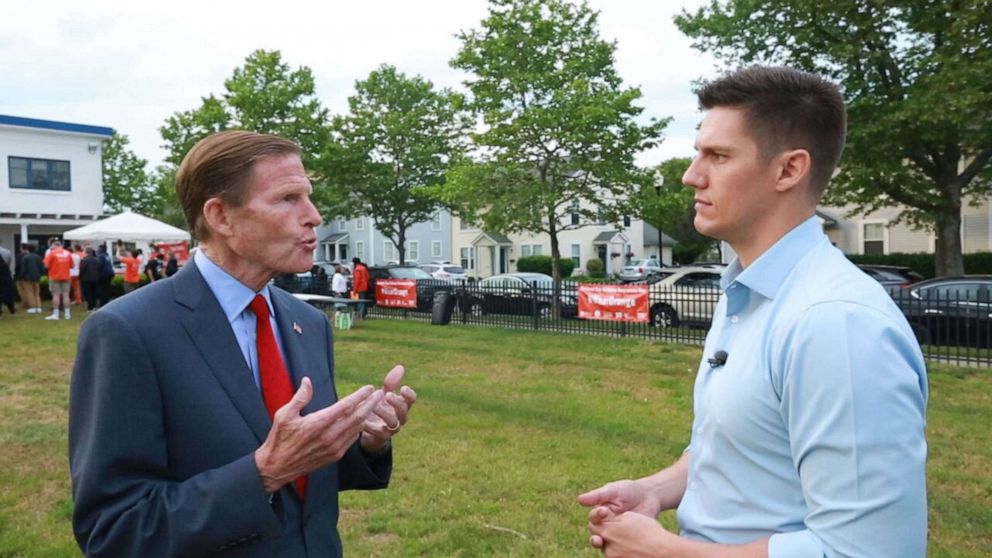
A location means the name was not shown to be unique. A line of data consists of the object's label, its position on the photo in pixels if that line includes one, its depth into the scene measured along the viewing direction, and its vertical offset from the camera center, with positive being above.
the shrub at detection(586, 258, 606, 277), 57.50 +1.11
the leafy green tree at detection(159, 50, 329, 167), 36.28 +8.81
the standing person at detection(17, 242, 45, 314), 21.48 +0.33
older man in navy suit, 1.82 -0.30
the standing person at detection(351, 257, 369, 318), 22.38 +0.15
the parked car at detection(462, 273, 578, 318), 18.92 -0.41
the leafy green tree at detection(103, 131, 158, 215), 65.69 +9.33
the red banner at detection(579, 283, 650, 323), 16.64 -0.49
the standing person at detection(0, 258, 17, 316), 19.92 +0.09
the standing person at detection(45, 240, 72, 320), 18.75 +0.42
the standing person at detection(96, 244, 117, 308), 22.33 +0.31
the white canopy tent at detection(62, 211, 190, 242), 22.47 +1.73
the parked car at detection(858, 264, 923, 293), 19.88 +0.07
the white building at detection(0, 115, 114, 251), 34.69 +5.33
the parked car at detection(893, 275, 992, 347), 13.46 -0.75
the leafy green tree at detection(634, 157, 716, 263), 22.30 +2.31
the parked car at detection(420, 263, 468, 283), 40.99 +0.77
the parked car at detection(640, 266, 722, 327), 17.27 -0.52
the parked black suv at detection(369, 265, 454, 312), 21.76 +0.22
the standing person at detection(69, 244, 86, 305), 22.59 +0.23
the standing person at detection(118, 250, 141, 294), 20.62 +0.51
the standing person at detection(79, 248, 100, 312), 21.81 +0.35
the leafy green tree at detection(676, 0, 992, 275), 18.72 +5.28
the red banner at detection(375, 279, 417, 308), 22.00 -0.27
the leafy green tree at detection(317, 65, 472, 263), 38.09 +7.20
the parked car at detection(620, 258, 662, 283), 46.23 +0.82
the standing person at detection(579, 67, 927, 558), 1.34 -0.19
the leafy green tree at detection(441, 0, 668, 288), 22.22 +4.62
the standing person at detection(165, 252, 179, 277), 24.02 +0.71
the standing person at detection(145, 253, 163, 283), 24.92 +0.66
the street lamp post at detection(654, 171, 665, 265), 23.60 +3.28
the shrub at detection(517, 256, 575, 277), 53.59 +1.28
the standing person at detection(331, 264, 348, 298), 21.62 +0.02
